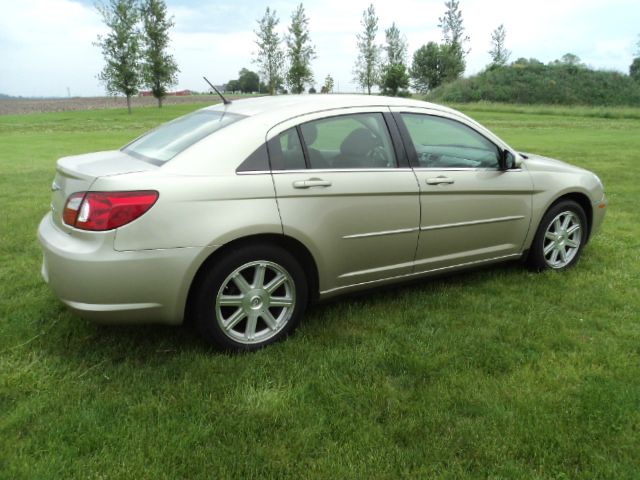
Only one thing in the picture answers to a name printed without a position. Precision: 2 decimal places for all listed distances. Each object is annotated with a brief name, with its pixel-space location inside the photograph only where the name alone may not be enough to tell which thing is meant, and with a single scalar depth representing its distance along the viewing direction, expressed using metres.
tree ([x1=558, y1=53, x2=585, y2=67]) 64.44
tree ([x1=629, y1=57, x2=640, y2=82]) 67.46
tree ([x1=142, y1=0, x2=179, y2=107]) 45.81
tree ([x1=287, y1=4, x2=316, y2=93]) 50.03
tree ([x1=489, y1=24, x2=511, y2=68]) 81.61
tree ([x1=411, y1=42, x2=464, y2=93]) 74.50
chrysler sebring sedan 3.00
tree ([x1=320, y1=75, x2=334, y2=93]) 60.53
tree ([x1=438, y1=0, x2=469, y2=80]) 74.51
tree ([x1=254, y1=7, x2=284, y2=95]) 49.72
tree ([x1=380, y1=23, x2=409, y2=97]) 58.19
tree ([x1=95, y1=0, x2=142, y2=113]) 42.53
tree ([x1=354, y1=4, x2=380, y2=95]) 58.78
